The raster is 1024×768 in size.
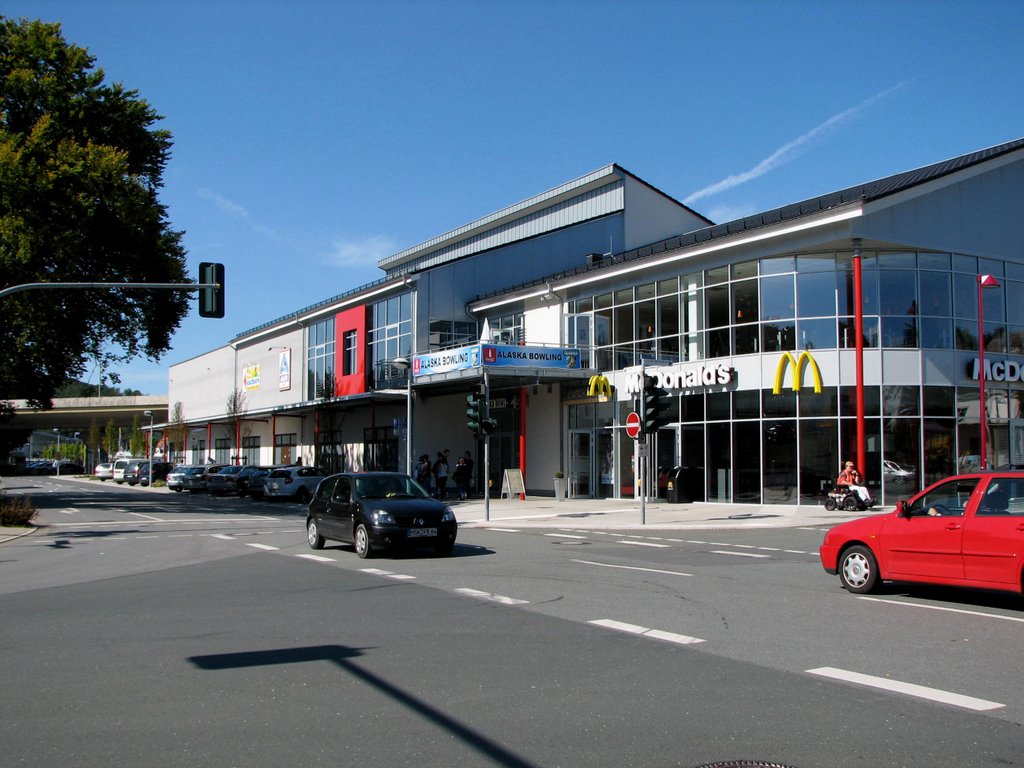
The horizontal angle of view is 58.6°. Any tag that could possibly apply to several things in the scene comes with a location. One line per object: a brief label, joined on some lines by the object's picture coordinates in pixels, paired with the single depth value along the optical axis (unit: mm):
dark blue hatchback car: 15219
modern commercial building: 27234
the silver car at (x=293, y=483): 37219
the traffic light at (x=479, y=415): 25109
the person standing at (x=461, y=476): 35312
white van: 65788
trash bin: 29906
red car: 9562
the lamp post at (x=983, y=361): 26422
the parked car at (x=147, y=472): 60812
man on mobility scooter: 25250
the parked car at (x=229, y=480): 43281
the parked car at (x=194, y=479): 48406
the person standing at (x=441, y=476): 35125
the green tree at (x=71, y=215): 28672
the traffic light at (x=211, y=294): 17875
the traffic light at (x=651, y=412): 23312
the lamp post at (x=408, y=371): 30719
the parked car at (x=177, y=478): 49750
